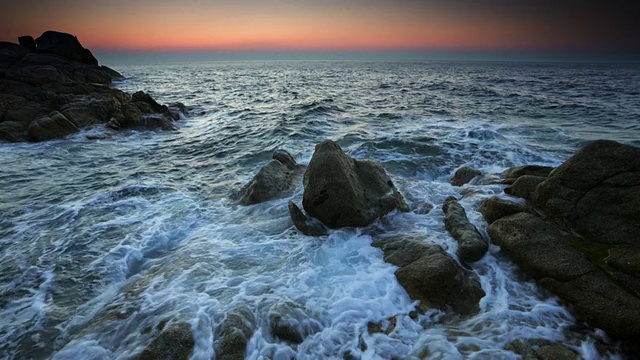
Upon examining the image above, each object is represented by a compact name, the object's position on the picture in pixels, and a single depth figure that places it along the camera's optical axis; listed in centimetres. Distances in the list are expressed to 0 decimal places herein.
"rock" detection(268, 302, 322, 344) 491
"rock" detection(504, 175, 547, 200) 801
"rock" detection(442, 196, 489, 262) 634
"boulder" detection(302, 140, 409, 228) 788
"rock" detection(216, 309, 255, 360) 458
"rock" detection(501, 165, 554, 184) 899
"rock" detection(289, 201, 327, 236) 786
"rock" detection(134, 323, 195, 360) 448
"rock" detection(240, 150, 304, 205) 985
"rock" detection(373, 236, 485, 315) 536
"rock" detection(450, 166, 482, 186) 1070
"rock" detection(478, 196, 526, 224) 716
